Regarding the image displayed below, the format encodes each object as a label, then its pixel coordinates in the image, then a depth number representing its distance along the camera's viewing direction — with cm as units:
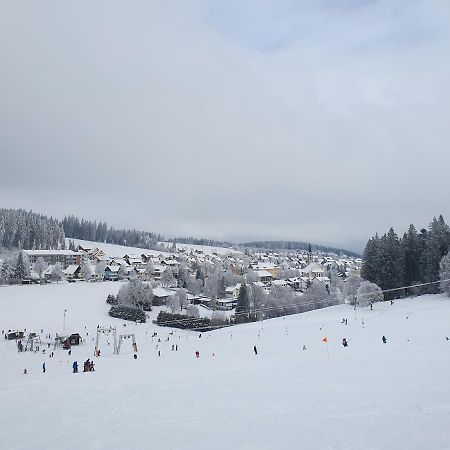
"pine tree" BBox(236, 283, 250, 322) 8331
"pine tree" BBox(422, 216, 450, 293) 6091
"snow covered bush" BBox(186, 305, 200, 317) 7919
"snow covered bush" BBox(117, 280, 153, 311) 8394
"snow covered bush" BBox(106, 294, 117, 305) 8326
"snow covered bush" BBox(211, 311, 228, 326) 6991
